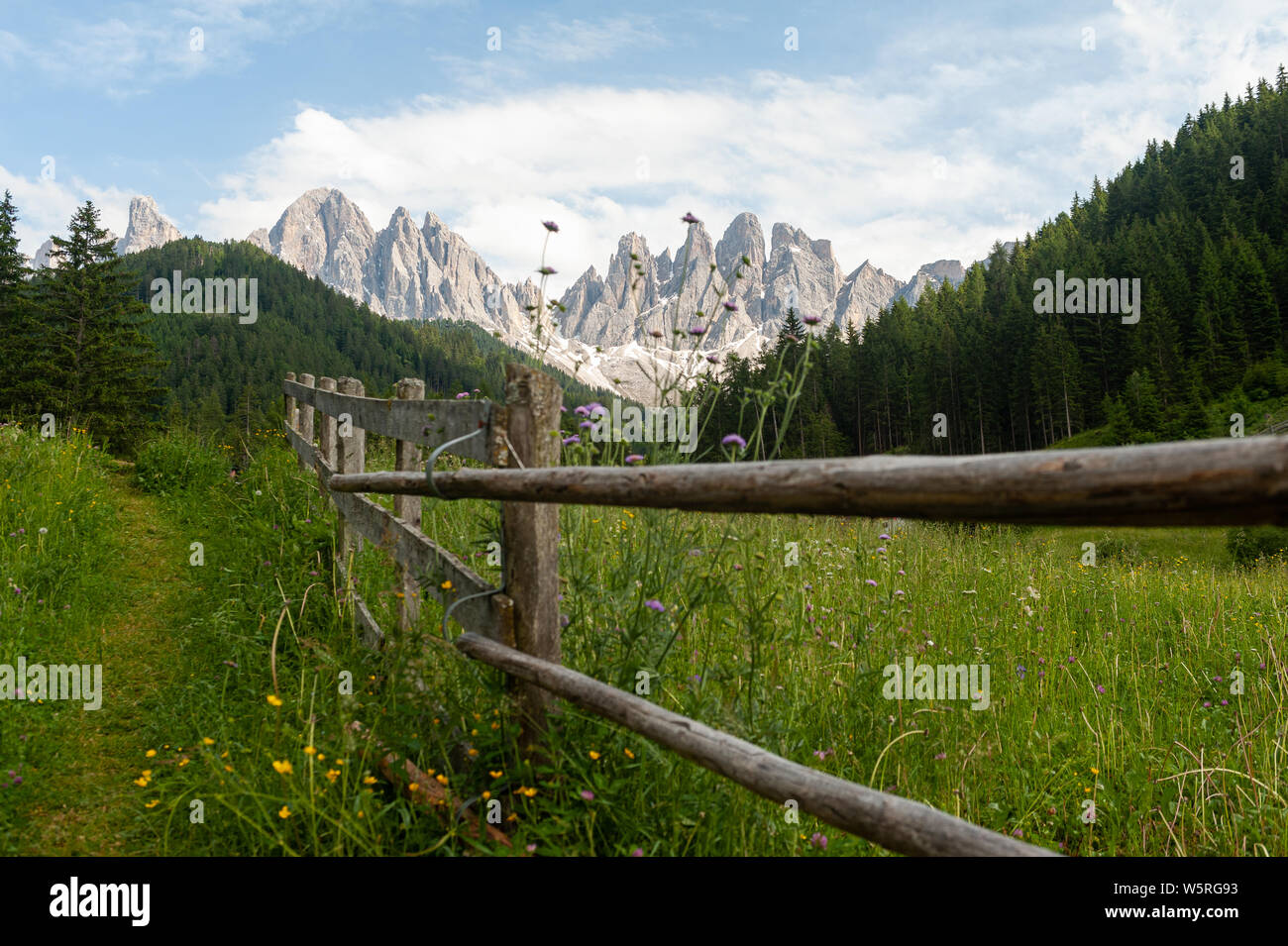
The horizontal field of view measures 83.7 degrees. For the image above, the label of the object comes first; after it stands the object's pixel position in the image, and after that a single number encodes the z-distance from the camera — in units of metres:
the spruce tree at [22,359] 25.88
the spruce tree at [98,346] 25.75
